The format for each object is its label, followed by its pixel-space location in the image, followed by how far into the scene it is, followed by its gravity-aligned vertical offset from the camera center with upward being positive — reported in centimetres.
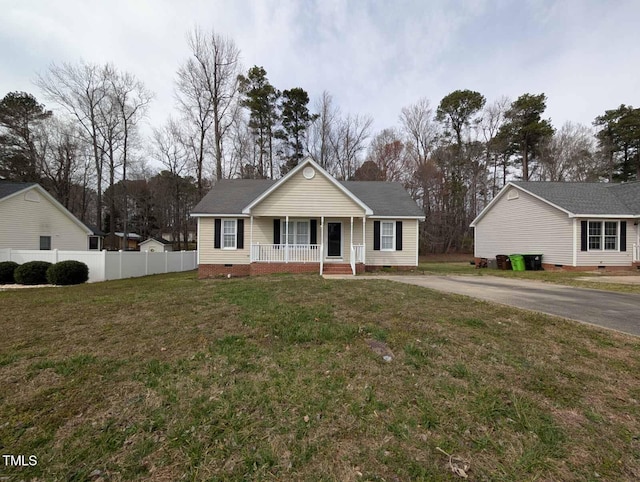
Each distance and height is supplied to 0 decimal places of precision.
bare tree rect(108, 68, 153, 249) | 2634 +1179
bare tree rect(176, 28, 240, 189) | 2488 +1328
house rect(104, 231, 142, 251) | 3870 +0
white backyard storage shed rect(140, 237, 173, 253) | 2564 -47
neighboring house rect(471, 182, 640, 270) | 1529 +96
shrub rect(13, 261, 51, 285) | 1306 -148
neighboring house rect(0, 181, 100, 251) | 1708 +131
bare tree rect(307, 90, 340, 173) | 3069 +1144
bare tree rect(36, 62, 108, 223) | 2530 +1167
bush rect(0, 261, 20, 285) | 1333 -140
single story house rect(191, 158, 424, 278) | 1375 +60
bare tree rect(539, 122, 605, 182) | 3112 +911
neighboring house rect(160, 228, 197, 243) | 4825 +92
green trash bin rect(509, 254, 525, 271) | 1662 -131
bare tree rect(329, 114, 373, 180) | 3209 +1021
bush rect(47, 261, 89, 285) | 1306 -148
